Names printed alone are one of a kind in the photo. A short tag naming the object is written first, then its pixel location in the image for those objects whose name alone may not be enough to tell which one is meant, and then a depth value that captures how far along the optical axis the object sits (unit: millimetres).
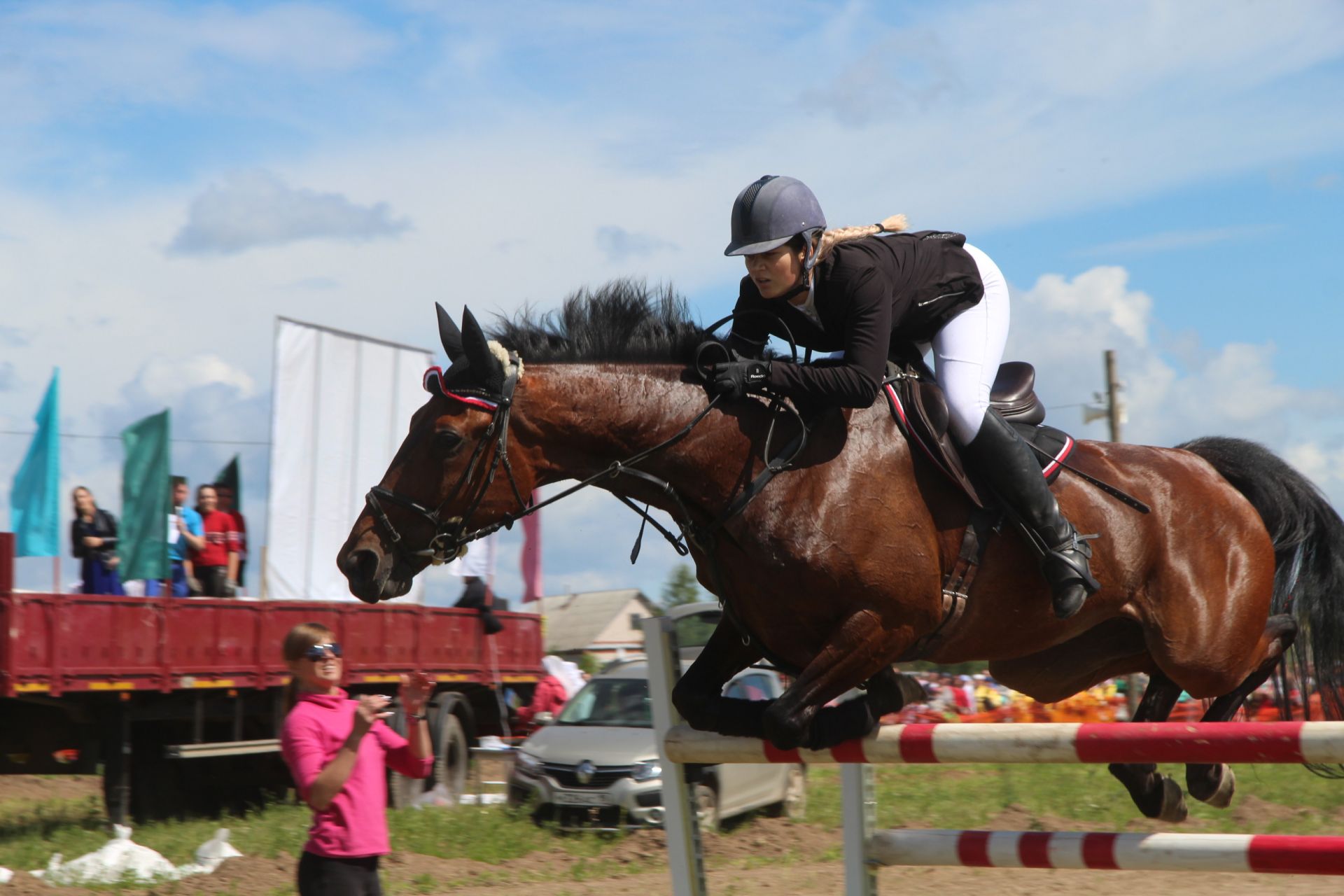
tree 82188
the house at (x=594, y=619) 67375
